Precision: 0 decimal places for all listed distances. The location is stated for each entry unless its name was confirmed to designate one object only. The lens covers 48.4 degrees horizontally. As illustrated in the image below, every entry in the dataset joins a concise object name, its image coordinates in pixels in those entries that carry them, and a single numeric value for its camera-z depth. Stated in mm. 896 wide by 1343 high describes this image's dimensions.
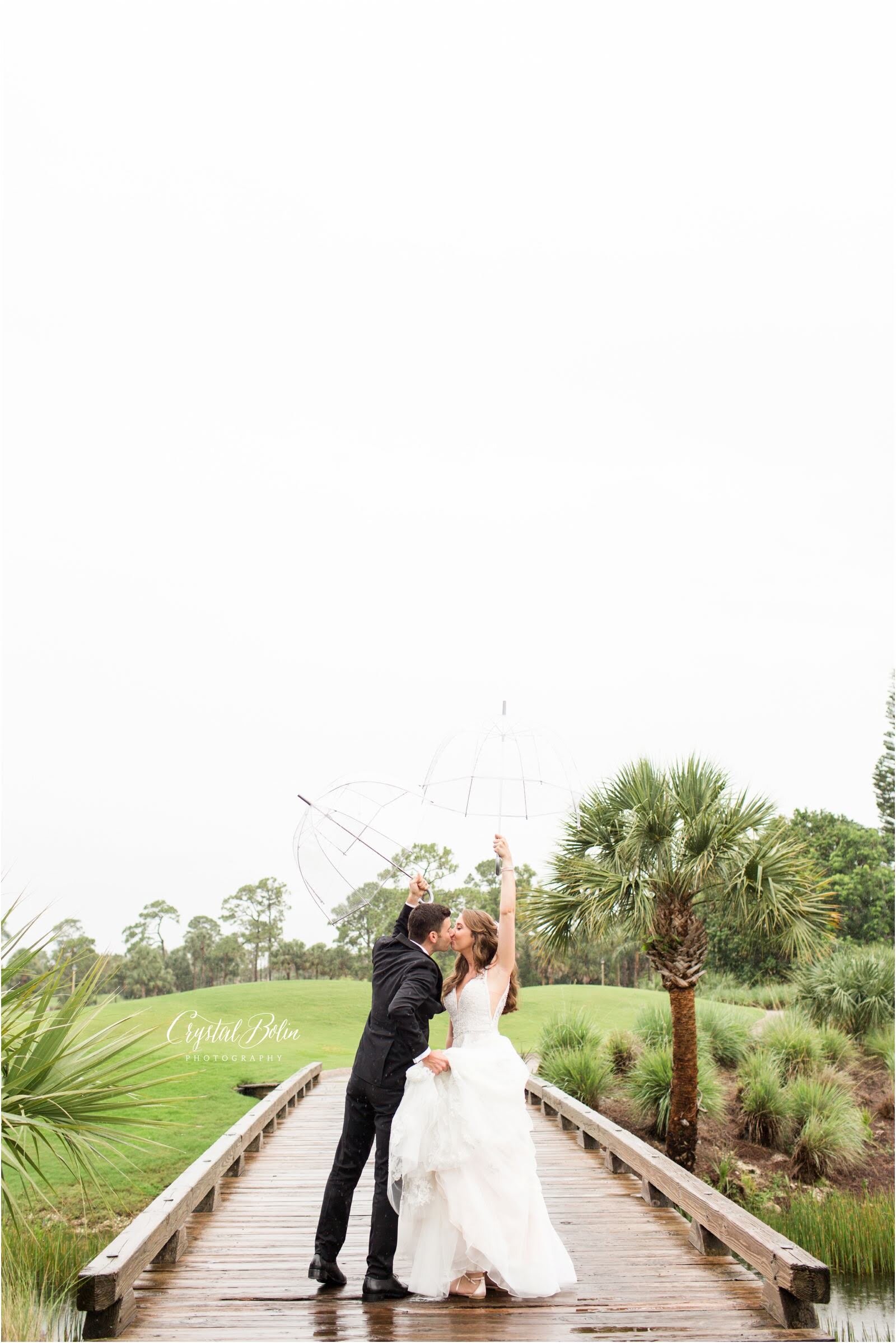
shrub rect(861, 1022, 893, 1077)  20125
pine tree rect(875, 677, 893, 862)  44062
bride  5125
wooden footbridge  4883
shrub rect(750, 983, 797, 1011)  28078
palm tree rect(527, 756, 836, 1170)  12359
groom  5242
